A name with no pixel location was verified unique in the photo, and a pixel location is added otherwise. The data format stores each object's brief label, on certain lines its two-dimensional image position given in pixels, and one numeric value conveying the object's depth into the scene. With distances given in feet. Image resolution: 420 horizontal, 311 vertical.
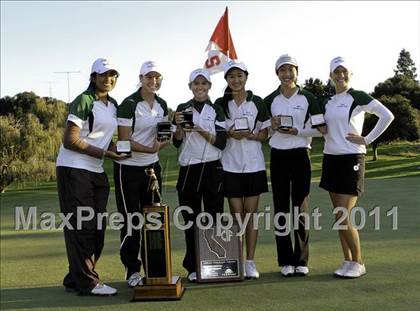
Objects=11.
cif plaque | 16.01
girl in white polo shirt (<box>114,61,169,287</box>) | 15.46
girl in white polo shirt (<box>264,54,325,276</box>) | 16.07
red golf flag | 25.23
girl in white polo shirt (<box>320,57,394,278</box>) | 15.40
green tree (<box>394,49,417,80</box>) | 244.22
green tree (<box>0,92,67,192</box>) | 72.79
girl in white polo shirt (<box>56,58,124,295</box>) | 14.66
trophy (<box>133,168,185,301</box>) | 14.75
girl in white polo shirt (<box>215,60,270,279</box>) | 16.17
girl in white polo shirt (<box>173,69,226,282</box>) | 15.90
